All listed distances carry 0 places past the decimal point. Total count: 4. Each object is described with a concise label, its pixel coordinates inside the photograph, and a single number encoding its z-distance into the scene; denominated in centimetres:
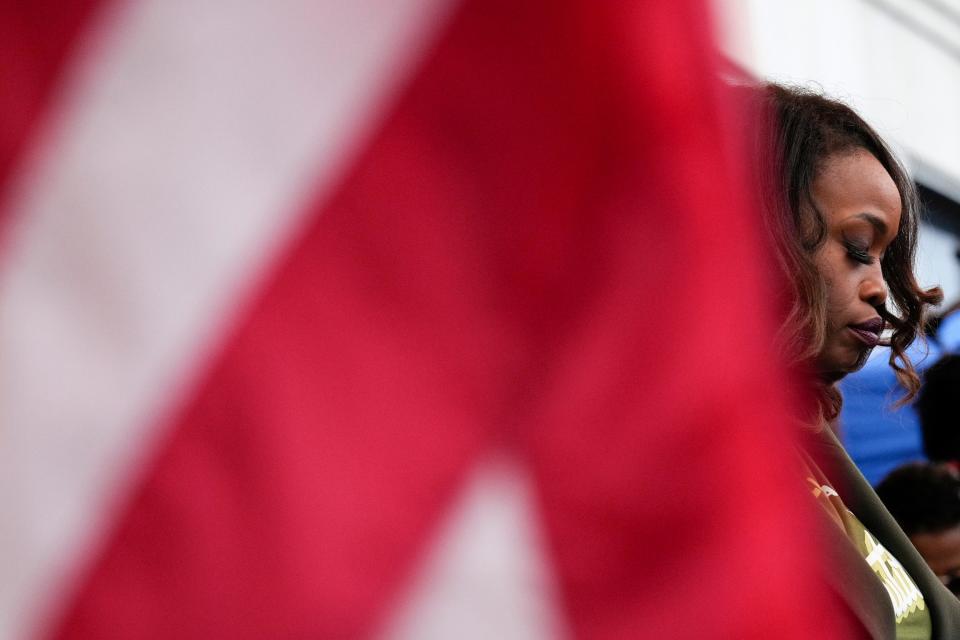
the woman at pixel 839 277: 377
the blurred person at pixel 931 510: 459
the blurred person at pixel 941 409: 561
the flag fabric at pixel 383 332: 249
